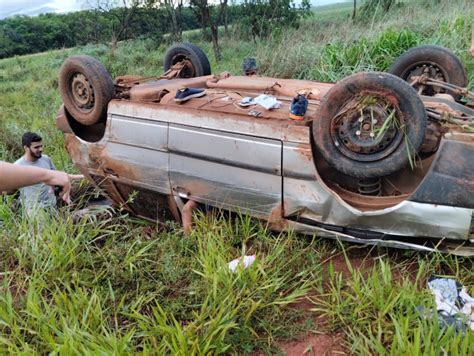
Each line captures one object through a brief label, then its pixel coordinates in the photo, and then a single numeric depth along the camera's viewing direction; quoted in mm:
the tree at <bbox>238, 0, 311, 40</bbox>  11594
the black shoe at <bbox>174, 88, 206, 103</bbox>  3255
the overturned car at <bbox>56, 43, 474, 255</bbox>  2434
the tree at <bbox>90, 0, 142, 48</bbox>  15633
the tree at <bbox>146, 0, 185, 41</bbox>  13781
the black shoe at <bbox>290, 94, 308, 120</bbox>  2767
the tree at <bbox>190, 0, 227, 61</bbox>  10688
